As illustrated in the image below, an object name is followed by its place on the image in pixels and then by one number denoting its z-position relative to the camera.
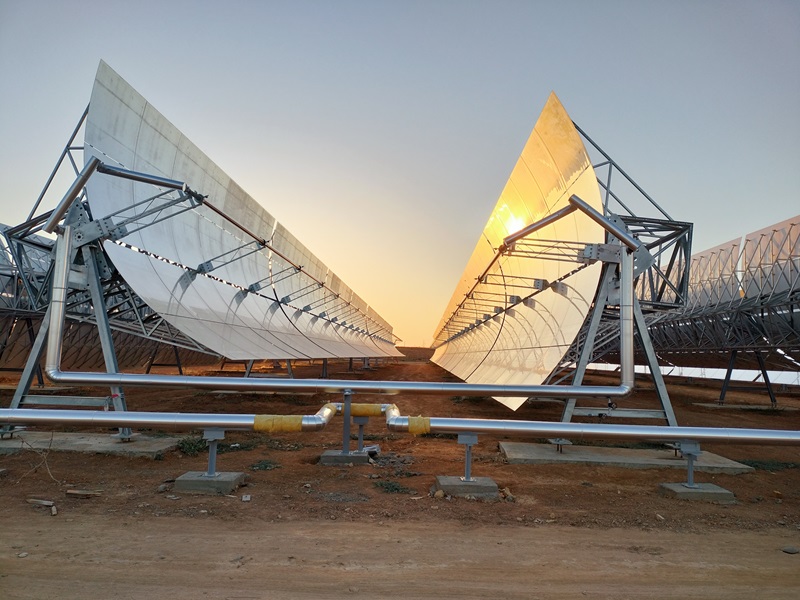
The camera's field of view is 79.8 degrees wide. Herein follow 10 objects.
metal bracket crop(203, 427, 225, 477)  6.15
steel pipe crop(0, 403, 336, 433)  5.75
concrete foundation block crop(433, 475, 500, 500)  6.52
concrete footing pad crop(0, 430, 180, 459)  8.95
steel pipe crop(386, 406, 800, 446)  5.55
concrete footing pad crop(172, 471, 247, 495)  6.43
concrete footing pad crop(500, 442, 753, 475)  9.04
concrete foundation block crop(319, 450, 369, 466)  8.23
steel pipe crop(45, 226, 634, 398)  7.25
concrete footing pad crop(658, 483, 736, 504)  6.95
